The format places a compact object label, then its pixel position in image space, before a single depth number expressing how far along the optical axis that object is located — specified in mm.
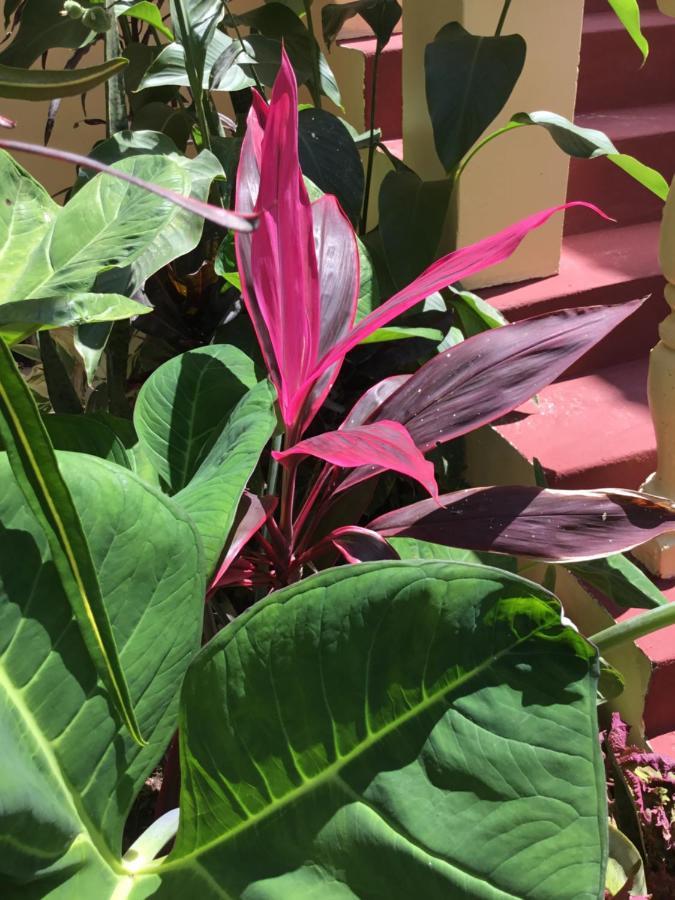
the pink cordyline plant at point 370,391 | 657
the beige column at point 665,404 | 1200
